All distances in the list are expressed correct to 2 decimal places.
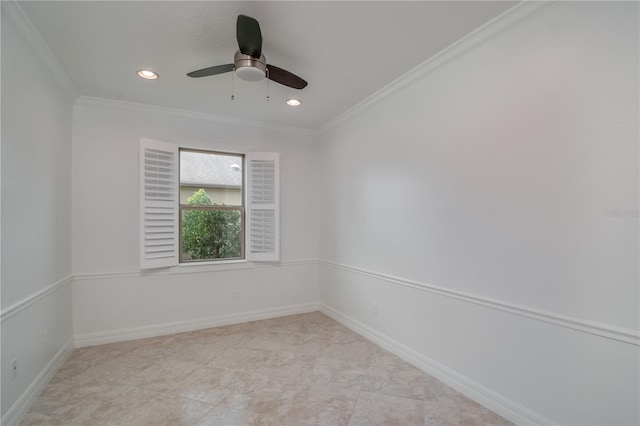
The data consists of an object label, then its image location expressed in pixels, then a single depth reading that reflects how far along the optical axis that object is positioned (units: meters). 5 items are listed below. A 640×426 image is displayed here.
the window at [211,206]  3.88
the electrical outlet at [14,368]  2.00
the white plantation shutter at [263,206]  4.12
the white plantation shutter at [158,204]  3.43
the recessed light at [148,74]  2.72
